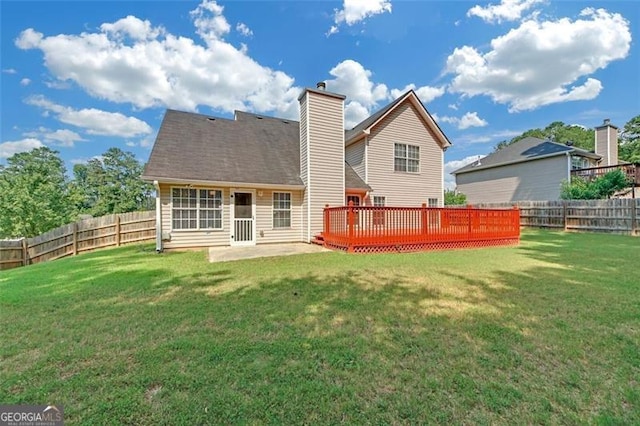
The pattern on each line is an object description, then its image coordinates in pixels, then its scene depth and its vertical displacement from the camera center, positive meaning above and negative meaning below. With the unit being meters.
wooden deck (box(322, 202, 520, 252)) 8.71 -0.59
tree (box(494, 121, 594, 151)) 41.19 +12.25
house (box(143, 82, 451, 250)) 9.89 +1.84
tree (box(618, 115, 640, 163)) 29.41 +8.27
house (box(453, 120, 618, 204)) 18.81 +3.28
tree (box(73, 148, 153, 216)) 39.09 +5.00
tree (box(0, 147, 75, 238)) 16.03 +0.67
